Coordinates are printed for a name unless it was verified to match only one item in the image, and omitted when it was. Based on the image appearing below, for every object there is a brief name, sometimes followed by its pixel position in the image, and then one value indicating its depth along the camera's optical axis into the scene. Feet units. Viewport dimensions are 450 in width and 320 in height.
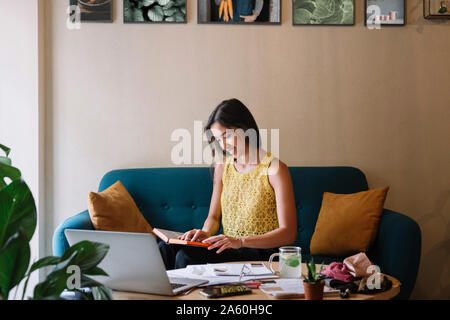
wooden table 3.94
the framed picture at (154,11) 9.10
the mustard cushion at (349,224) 7.72
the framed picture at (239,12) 9.13
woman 6.09
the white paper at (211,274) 4.54
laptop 3.77
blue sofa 8.56
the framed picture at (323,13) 9.14
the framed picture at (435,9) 9.09
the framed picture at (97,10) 9.09
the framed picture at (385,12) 9.18
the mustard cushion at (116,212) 7.45
